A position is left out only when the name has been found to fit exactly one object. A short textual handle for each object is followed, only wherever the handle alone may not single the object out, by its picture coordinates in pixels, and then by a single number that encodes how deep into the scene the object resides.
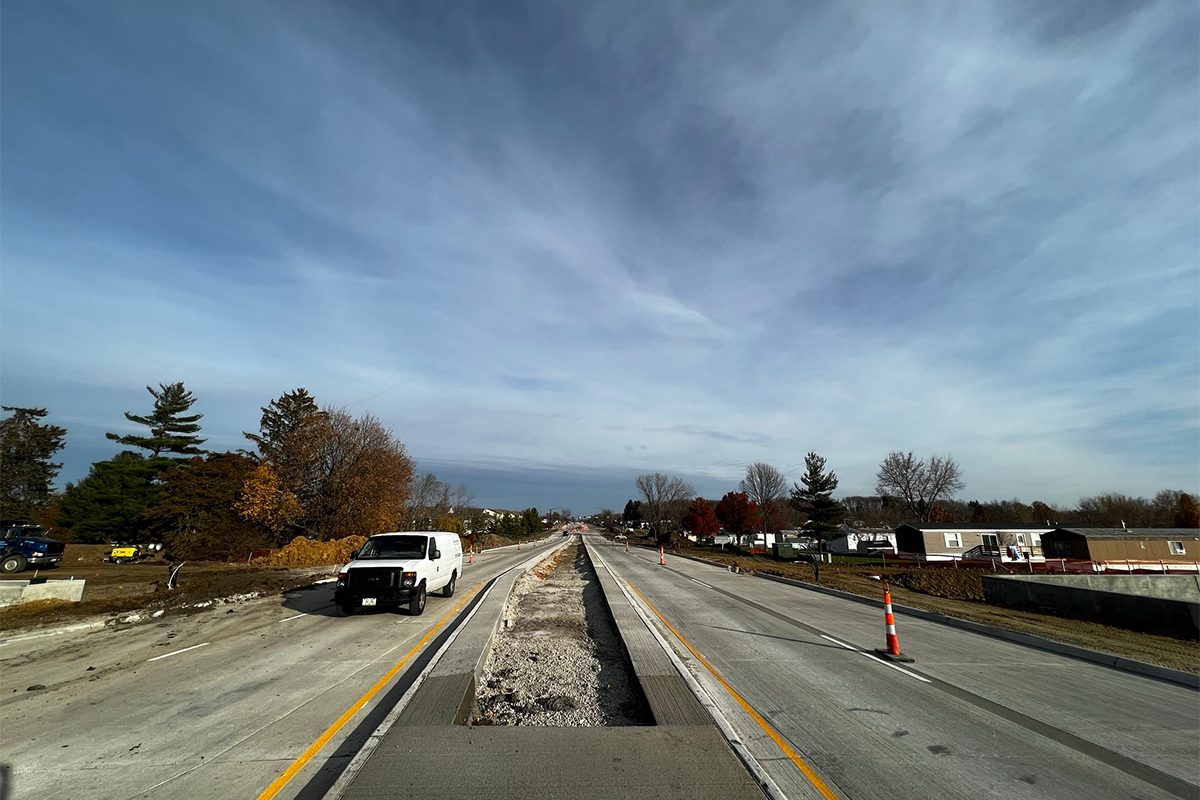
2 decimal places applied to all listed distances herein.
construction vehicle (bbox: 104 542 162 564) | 31.91
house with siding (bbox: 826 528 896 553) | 73.88
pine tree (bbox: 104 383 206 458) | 46.31
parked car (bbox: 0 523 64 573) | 22.64
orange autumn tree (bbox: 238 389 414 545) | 34.66
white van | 12.23
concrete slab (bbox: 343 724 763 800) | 4.22
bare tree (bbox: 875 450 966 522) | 74.75
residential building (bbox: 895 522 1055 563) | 52.34
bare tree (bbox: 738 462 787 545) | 87.12
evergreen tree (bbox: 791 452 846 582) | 47.45
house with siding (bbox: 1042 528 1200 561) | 43.19
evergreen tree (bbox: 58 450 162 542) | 42.38
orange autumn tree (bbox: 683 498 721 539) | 82.62
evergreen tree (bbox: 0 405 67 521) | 45.59
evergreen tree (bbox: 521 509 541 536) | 112.78
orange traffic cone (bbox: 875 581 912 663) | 8.96
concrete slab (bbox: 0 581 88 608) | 13.72
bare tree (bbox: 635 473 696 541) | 99.75
